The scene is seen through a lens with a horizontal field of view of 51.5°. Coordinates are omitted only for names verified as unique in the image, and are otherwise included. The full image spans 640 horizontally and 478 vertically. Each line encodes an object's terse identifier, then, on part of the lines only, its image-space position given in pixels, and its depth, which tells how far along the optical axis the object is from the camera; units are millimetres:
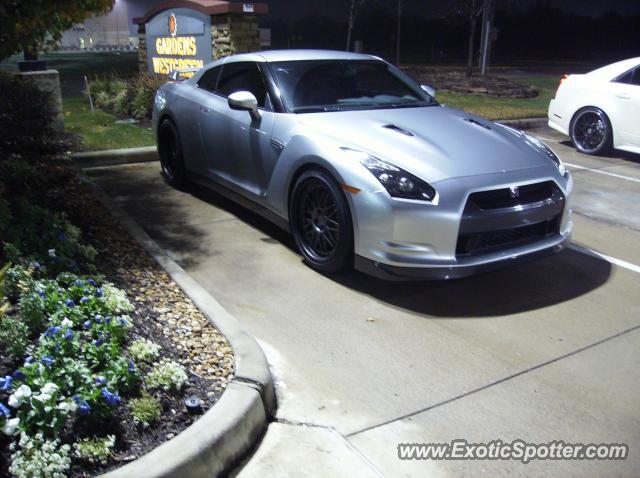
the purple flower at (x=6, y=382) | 2805
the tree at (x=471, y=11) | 18688
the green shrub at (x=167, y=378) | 3221
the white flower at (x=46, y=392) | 2774
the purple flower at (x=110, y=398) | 2883
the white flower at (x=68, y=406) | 2770
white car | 9094
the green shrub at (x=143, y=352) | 3393
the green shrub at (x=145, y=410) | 2979
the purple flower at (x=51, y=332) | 3232
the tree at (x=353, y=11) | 23559
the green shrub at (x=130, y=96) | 11430
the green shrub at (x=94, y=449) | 2719
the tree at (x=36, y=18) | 5059
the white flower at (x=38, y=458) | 2564
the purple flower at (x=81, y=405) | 2799
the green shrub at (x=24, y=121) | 6305
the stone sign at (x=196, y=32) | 11148
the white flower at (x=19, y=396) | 2727
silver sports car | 4359
